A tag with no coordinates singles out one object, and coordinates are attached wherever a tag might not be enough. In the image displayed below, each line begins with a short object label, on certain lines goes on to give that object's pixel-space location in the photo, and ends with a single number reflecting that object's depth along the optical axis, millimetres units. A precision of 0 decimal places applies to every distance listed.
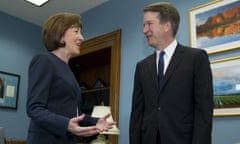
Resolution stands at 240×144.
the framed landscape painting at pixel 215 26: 2172
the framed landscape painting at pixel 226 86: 2059
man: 1379
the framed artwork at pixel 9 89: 3682
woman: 1084
